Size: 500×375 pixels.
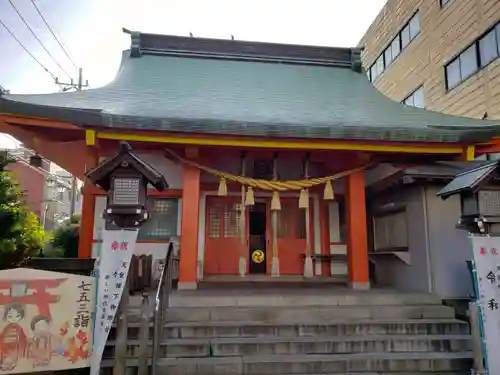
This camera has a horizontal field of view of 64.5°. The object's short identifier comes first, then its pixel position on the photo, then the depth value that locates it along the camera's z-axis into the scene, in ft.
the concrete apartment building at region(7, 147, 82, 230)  85.56
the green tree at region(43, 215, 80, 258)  40.56
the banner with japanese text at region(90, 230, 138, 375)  13.91
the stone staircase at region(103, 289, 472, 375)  16.14
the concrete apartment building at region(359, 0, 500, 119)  40.22
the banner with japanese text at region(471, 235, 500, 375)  15.48
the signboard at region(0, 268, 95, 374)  13.25
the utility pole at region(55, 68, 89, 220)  74.64
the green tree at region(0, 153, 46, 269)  22.03
